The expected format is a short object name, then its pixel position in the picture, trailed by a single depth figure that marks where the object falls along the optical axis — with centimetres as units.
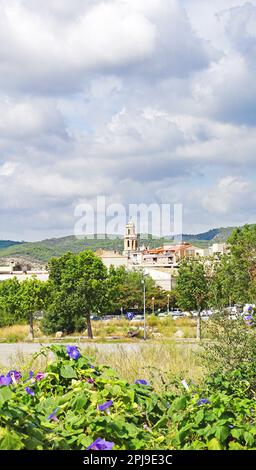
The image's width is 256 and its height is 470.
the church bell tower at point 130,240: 10762
